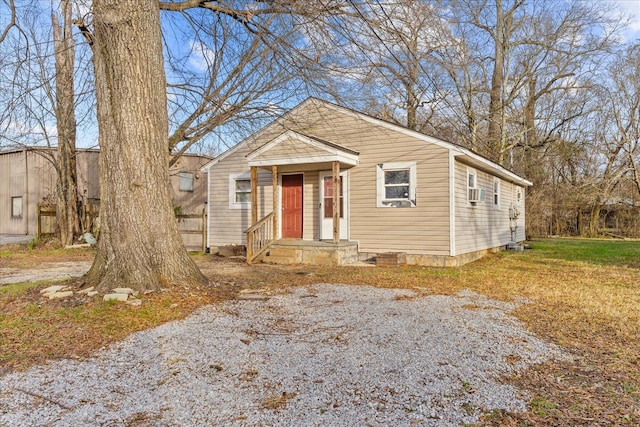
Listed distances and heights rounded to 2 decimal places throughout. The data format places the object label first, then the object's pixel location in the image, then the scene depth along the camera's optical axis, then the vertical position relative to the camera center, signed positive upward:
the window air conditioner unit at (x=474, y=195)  11.72 +0.55
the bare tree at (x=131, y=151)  5.74 +0.90
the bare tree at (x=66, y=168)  14.50 +1.73
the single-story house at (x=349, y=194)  10.55 +0.60
